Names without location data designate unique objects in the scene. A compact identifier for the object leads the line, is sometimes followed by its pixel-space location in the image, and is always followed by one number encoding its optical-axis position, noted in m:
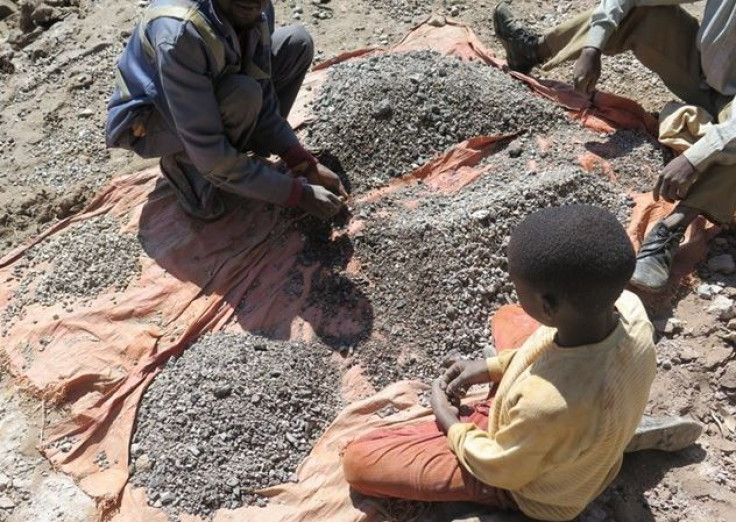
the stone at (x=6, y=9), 4.75
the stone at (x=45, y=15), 4.55
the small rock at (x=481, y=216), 2.81
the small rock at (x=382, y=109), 3.26
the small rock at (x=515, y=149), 3.20
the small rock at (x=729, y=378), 2.49
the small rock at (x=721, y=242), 2.92
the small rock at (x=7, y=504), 2.52
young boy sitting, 1.48
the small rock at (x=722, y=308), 2.65
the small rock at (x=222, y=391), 2.52
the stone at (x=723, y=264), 2.81
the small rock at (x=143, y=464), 2.48
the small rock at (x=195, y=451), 2.42
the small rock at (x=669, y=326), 2.67
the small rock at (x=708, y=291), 2.75
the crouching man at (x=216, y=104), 2.57
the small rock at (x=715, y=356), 2.54
